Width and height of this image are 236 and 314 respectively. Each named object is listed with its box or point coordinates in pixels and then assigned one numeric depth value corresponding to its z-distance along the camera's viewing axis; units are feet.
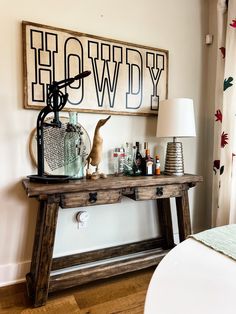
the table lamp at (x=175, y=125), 6.48
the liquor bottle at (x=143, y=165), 6.67
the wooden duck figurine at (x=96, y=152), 5.98
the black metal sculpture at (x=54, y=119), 5.32
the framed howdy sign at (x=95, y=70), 5.83
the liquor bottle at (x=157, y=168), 6.78
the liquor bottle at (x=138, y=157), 6.71
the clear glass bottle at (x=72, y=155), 6.03
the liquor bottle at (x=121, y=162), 6.77
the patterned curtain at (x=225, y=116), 6.94
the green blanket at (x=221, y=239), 2.66
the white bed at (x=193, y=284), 1.81
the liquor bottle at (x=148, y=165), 6.63
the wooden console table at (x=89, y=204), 5.07
